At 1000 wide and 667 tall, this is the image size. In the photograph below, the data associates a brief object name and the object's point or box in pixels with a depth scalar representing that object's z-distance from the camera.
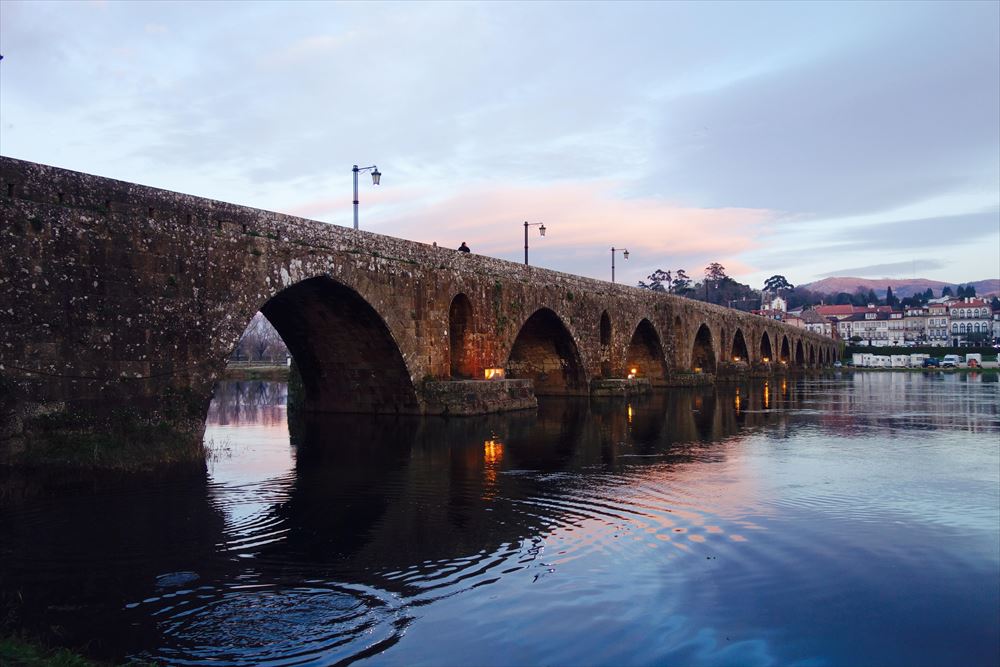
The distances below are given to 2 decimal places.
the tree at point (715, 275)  163.62
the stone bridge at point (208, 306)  11.70
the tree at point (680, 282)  139.12
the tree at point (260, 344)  105.49
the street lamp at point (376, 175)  21.20
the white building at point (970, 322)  156.75
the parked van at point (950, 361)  94.06
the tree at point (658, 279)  138.88
